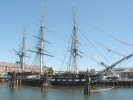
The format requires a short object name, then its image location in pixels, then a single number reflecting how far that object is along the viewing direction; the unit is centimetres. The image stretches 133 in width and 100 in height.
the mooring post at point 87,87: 2656
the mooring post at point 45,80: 3509
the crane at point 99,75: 3683
